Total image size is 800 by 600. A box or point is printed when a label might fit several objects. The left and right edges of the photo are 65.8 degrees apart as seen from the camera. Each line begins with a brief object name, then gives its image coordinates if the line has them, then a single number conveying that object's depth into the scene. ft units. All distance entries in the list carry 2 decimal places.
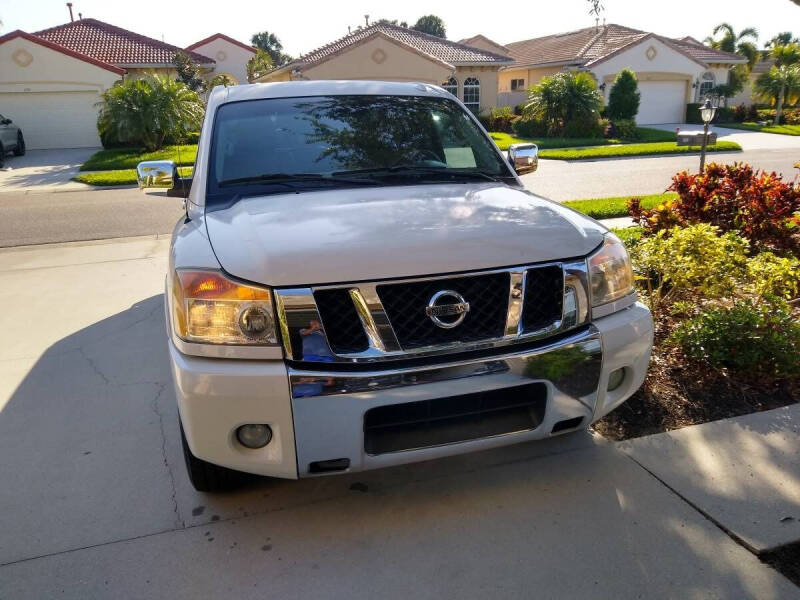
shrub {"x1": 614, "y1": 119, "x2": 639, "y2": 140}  84.33
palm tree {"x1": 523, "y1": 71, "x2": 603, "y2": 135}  83.46
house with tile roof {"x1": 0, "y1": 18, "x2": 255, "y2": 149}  78.69
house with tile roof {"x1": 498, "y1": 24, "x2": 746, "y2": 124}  106.73
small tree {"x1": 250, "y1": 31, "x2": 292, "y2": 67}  304.09
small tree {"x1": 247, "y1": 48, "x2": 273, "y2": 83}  143.84
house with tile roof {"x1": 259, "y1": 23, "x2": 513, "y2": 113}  87.04
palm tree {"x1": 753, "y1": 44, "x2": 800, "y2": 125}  110.11
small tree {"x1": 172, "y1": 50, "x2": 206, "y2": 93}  105.91
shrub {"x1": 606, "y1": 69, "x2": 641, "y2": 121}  94.43
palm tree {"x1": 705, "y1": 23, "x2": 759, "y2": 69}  160.04
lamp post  30.68
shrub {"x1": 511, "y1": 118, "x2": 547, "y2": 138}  86.99
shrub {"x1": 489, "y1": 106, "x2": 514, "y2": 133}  95.45
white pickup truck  7.55
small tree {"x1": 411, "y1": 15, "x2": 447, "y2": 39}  276.21
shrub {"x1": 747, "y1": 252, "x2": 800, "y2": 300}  14.12
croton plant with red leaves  18.39
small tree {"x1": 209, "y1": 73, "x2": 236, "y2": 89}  78.78
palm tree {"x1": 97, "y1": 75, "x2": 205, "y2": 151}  66.13
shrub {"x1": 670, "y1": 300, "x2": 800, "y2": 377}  12.17
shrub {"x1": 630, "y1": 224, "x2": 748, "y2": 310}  14.53
